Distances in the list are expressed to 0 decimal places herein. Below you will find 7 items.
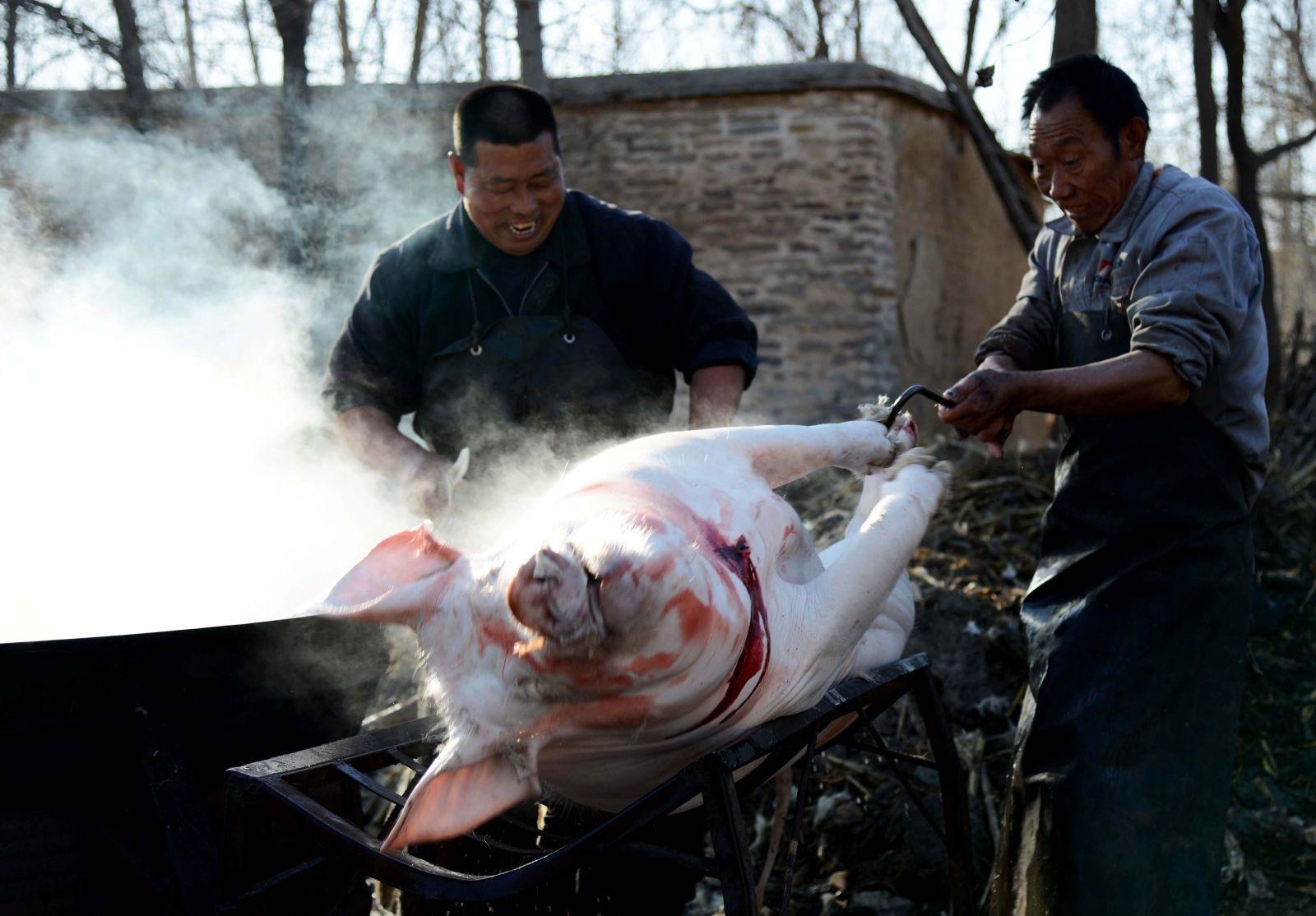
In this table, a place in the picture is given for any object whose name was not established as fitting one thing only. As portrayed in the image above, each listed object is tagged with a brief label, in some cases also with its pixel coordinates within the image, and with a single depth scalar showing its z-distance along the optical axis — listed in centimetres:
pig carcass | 156
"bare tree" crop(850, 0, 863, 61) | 1340
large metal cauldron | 219
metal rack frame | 169
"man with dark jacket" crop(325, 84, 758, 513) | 325
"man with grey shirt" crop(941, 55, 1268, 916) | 253
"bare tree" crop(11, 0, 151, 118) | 779
